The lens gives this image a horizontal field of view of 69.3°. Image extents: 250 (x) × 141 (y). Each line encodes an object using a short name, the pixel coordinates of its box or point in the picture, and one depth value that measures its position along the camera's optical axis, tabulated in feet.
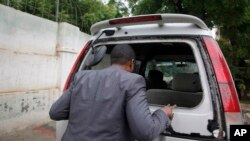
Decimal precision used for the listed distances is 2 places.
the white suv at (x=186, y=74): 4.26
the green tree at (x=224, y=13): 13.80
